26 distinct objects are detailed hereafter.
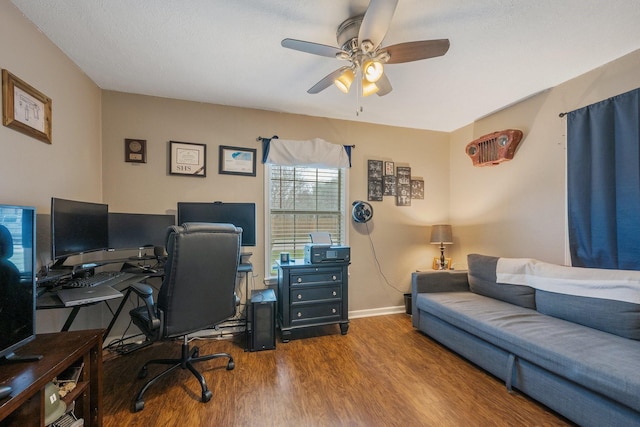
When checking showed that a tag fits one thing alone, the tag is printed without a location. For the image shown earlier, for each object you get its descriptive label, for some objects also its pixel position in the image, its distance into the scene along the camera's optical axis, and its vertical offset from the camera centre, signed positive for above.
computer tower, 2.40 -1.07
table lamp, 3.28 -0.28
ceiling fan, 1.40 +1.02
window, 3.07 +0.09
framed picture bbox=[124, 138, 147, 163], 2.57 +0.67
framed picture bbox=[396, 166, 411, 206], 3.50 +0.40
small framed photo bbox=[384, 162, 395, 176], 3.44 +0.63
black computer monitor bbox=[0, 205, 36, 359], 1.04 -0.27
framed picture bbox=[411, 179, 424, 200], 3.58 +0.36
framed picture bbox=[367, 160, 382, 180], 3.38 +0.62
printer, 2.72 -0.43
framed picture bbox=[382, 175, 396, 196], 3.44 +0.40
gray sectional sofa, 1.38 -0.85
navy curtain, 1.91 +0.25
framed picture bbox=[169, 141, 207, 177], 2.69 +0.62
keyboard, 1.62 -0.45
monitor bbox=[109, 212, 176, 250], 2.22 -0.13
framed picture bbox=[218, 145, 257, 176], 2.84 +0.63
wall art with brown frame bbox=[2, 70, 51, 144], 1.47 +0.69
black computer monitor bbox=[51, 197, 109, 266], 1.61 -0.09
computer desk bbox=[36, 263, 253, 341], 1.30 -0.48
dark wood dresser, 2.63 -0.88
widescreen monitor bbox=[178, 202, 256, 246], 2.51 +0.01
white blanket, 1.74 -0.53
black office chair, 1.62 -0.49
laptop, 1.34 -0.45
